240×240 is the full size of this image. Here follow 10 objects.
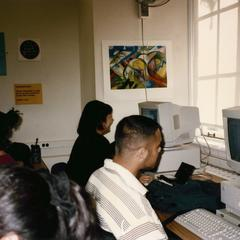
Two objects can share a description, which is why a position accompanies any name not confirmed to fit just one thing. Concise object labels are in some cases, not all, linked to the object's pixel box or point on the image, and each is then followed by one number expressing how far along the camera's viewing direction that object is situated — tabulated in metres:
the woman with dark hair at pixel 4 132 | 2.55
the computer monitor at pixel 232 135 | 1.72
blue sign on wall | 3.30
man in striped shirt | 1.25
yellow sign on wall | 3.41
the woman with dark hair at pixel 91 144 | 2.50
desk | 1.53
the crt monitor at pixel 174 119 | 2.41
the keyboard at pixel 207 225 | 1.47
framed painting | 2.86
